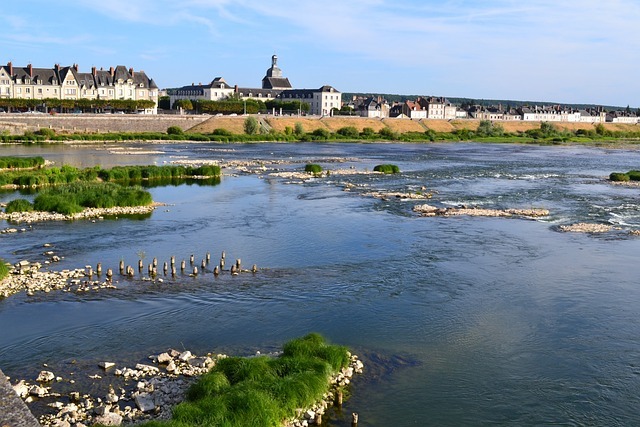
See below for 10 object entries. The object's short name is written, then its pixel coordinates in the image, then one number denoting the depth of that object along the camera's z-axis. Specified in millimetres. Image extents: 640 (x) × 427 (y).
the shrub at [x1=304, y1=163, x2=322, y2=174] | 55194
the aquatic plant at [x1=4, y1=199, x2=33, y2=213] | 32938
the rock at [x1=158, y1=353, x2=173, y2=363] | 15531
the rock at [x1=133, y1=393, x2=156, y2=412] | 13203
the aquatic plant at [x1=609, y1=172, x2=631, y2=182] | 53875
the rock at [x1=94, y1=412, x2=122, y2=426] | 12398
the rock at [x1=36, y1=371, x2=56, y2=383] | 14406
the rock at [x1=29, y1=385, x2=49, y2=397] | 13691
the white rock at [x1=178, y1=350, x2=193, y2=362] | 15602
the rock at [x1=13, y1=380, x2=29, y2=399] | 13516
